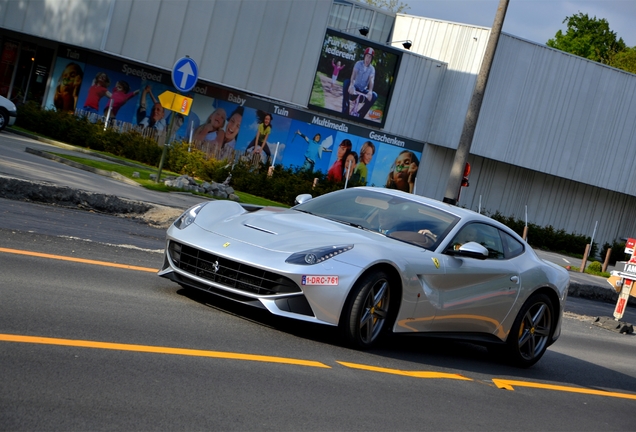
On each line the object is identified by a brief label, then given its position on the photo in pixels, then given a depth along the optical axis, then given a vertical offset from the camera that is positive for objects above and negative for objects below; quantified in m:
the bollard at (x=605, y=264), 29.16 -0.84
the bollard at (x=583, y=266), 27.41 -1.07
